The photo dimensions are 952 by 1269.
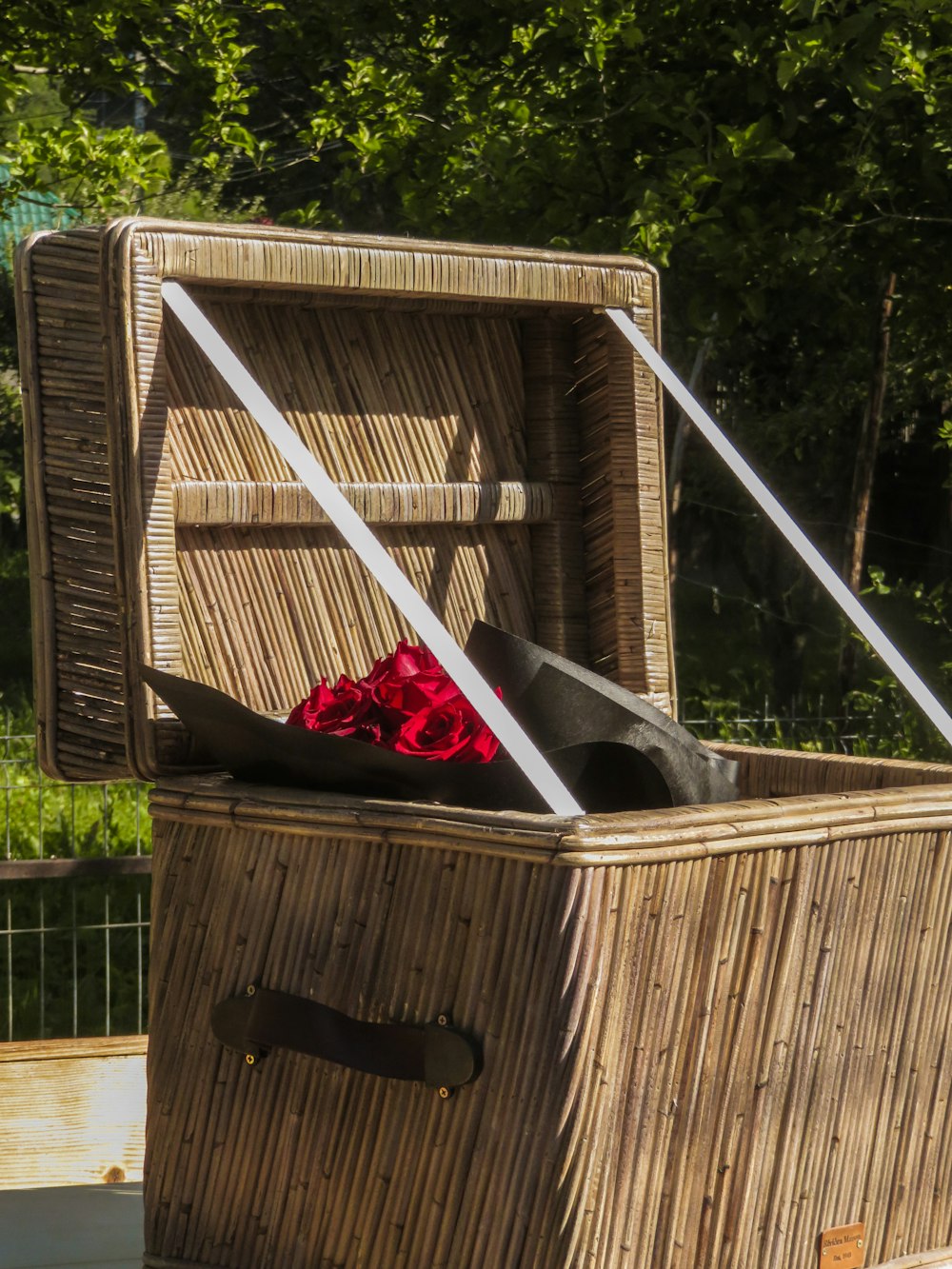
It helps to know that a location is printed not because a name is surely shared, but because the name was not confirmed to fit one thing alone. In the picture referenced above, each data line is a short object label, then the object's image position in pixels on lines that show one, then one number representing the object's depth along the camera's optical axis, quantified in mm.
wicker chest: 2455
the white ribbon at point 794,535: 2800
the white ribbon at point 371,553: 2499
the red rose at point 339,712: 2676
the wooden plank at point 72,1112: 2921
